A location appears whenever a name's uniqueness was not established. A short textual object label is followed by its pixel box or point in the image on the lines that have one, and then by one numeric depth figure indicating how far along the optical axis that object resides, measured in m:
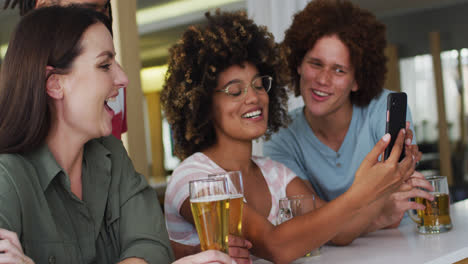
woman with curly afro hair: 1.70
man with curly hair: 2.29
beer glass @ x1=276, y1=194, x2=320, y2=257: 1.59
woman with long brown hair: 1.27
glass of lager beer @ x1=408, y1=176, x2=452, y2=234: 1.76
